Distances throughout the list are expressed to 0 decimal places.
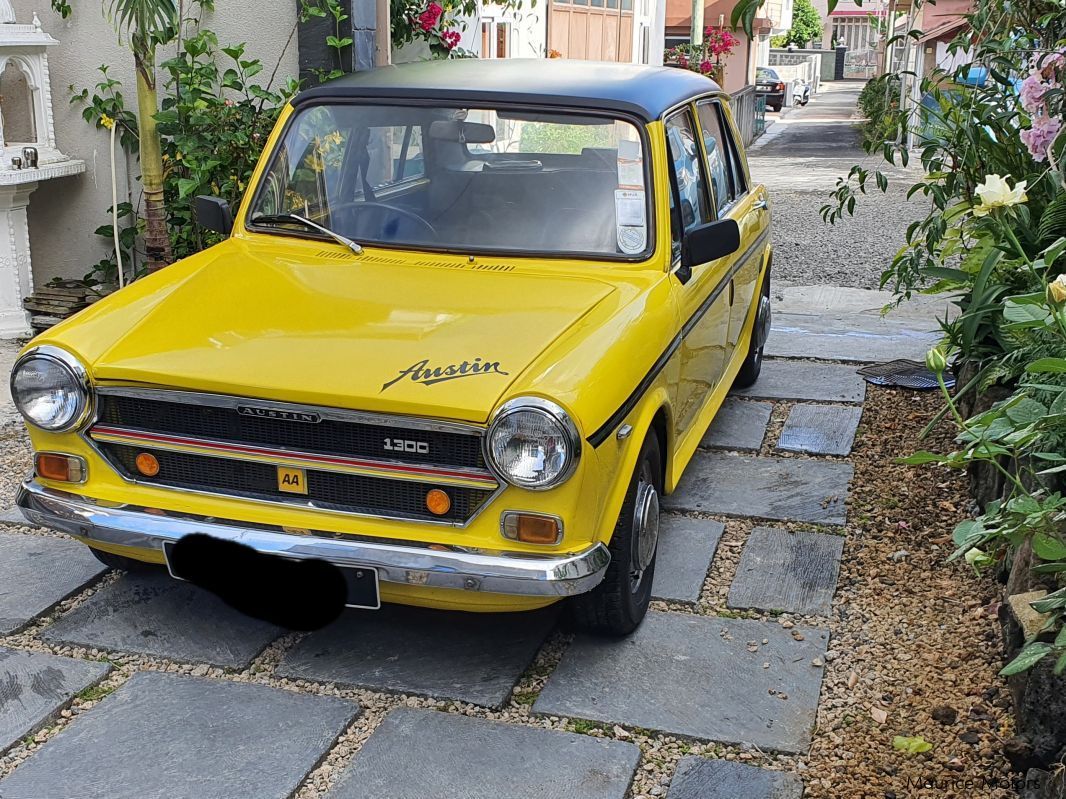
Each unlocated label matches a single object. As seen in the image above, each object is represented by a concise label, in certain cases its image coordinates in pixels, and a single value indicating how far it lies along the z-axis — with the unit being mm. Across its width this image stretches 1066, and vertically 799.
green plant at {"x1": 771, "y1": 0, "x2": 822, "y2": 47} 66375
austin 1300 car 3182
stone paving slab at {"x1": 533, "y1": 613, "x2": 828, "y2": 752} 3324
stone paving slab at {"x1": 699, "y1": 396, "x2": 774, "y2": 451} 5582
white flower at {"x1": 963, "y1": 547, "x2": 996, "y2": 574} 2836
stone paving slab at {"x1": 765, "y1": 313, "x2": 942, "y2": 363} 7113
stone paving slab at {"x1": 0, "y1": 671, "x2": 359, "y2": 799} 3020
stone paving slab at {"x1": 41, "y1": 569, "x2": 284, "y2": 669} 3672
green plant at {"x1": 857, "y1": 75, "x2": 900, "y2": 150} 5098
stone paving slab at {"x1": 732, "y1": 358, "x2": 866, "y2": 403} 6312
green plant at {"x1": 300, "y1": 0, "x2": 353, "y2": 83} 7074
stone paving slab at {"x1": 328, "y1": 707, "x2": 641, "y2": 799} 3029
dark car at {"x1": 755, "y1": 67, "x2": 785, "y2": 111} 33469
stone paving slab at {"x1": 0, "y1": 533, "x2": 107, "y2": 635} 3920
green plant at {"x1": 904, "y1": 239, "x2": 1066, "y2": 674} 2578
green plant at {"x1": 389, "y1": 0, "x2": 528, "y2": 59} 7949
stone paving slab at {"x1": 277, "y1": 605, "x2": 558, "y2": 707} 3500
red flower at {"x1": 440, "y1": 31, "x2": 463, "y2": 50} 8258
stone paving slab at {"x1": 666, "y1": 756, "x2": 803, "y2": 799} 3020
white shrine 6973
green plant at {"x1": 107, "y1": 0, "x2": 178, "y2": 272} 6145
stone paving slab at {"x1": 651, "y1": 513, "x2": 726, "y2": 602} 4121
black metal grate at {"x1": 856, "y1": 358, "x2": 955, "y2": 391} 6359
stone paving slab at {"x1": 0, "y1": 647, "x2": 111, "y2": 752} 3297
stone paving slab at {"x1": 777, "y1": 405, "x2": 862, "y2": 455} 5551
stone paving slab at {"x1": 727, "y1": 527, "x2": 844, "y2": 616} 4039
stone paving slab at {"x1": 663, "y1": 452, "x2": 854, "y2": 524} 4812
